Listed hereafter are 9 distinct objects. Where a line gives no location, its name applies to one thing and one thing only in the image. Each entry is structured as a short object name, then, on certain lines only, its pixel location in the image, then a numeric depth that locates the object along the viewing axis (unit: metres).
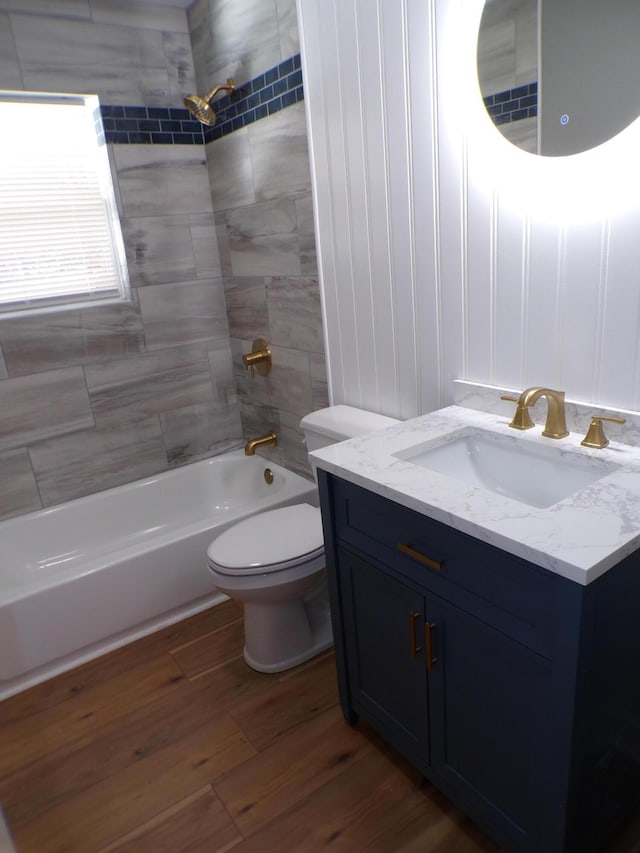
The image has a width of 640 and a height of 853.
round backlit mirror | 1.21
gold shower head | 2.38
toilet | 1.89
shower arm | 2.36
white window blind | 2.40
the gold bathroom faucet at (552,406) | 1.43
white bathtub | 2.09
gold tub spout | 2.54
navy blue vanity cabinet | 1.04
